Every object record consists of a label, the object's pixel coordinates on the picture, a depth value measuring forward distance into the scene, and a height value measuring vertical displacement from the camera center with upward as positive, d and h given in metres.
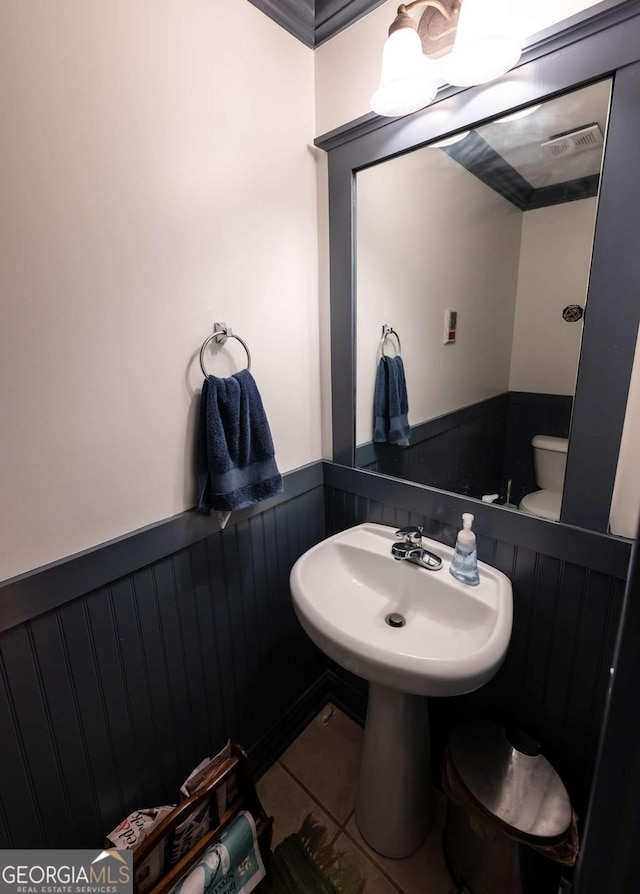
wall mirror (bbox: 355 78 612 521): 0.93 +0.12
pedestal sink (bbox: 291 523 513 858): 0.92 -0.72
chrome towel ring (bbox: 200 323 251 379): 1.04 +0.02
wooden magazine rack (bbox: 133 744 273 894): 0.91 -1.16
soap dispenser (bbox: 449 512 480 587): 1.05 -0.56
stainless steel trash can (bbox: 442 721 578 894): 0.89 -1.05
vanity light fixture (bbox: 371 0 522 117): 0.76 +0.57
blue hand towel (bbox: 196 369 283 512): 1.02 -0.26
